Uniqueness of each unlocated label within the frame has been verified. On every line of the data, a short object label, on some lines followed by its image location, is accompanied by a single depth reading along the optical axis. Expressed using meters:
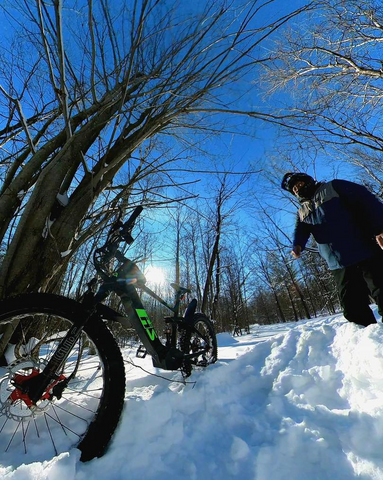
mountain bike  1.15
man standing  1.98
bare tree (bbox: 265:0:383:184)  5.67
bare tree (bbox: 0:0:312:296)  1.89
